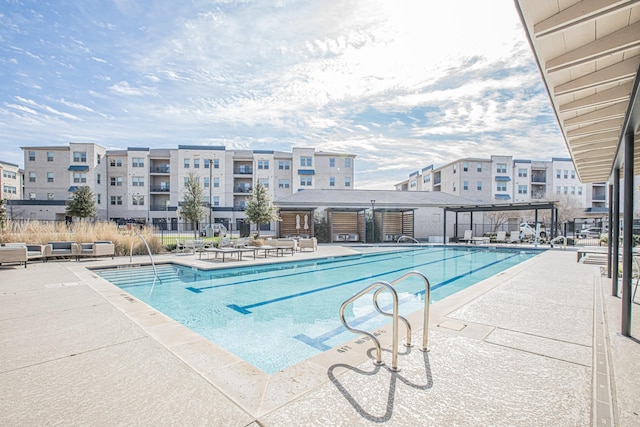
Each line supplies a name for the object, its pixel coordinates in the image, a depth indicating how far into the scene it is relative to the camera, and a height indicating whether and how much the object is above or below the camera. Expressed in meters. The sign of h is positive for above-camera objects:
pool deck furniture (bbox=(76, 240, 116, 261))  12.67 -1.63
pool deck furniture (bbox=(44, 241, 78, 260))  12.08 -1.55
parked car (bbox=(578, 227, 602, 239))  35.89 -2.45
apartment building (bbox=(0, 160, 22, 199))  47.97 +4.40
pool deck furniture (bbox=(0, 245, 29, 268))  9.91 -1.43
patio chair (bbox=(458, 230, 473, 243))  25.44 -1.99
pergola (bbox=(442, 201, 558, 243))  21.89 +0.31
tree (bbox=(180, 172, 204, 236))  21.64 +0.42
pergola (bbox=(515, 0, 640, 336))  2.82 +1.57
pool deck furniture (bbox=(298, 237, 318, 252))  18.50 -1.93
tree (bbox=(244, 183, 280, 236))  20.94 +0.11
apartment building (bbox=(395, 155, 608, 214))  50.12 +4.80
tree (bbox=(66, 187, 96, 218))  27.27 +0.31
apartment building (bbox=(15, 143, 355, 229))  42.75 +4.83
